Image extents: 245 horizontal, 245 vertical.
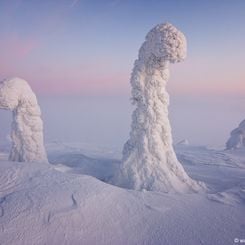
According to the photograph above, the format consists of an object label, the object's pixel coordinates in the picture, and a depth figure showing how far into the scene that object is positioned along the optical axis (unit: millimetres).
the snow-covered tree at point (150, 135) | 7484
